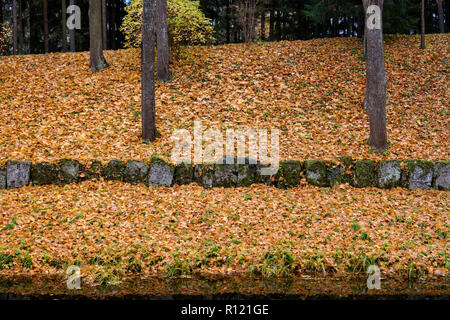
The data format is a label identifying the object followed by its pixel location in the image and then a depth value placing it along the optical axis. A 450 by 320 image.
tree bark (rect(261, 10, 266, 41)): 23.35
